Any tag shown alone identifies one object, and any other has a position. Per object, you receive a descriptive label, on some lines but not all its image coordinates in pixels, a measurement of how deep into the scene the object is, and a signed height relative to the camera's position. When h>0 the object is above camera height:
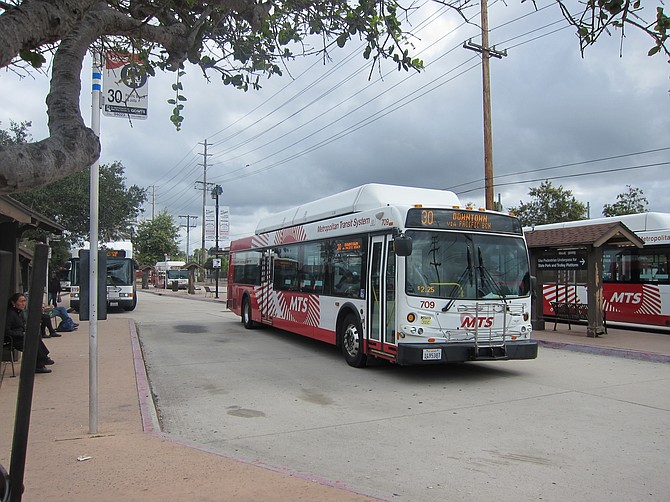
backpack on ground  16.38 -1.42
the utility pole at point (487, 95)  18.42 +6.36
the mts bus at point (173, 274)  61.16 +0.49
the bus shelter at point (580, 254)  14.05 +0.64
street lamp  38.25 +5.56
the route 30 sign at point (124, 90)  6.45 +2.30
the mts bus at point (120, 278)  24.42 +0.02
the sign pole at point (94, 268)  5.89 +0.11
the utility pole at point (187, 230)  82.15 +7.45
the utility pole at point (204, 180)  52.78 +9.61
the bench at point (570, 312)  16.00 -1.04
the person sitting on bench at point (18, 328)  9.07 -0.83
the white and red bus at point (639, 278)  15.91 -0.04
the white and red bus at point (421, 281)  8.90 -0.06
